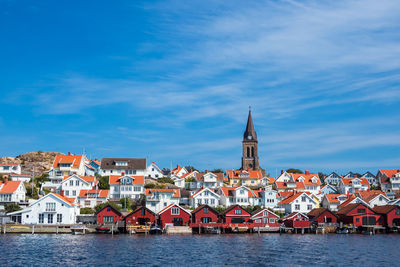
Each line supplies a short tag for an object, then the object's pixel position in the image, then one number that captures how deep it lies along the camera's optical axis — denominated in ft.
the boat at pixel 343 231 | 299.70
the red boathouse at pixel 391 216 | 312.09
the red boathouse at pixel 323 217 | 313.73
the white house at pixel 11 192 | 311.27
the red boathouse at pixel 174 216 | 292.61
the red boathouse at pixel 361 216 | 311.47
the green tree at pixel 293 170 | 593.01
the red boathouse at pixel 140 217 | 289.94
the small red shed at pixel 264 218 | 298.56
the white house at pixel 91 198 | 327.26
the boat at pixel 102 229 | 277.85
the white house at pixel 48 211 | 284.00
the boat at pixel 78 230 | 270.46
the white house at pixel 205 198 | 339.98
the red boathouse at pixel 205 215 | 295.89
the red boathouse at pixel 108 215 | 288.92
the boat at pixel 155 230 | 279.90
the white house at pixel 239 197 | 350.84
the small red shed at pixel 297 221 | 302.66
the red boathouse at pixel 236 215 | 301.22
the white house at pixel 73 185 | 339.77
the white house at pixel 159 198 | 327.88
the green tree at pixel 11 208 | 297.53
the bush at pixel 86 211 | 308.05
